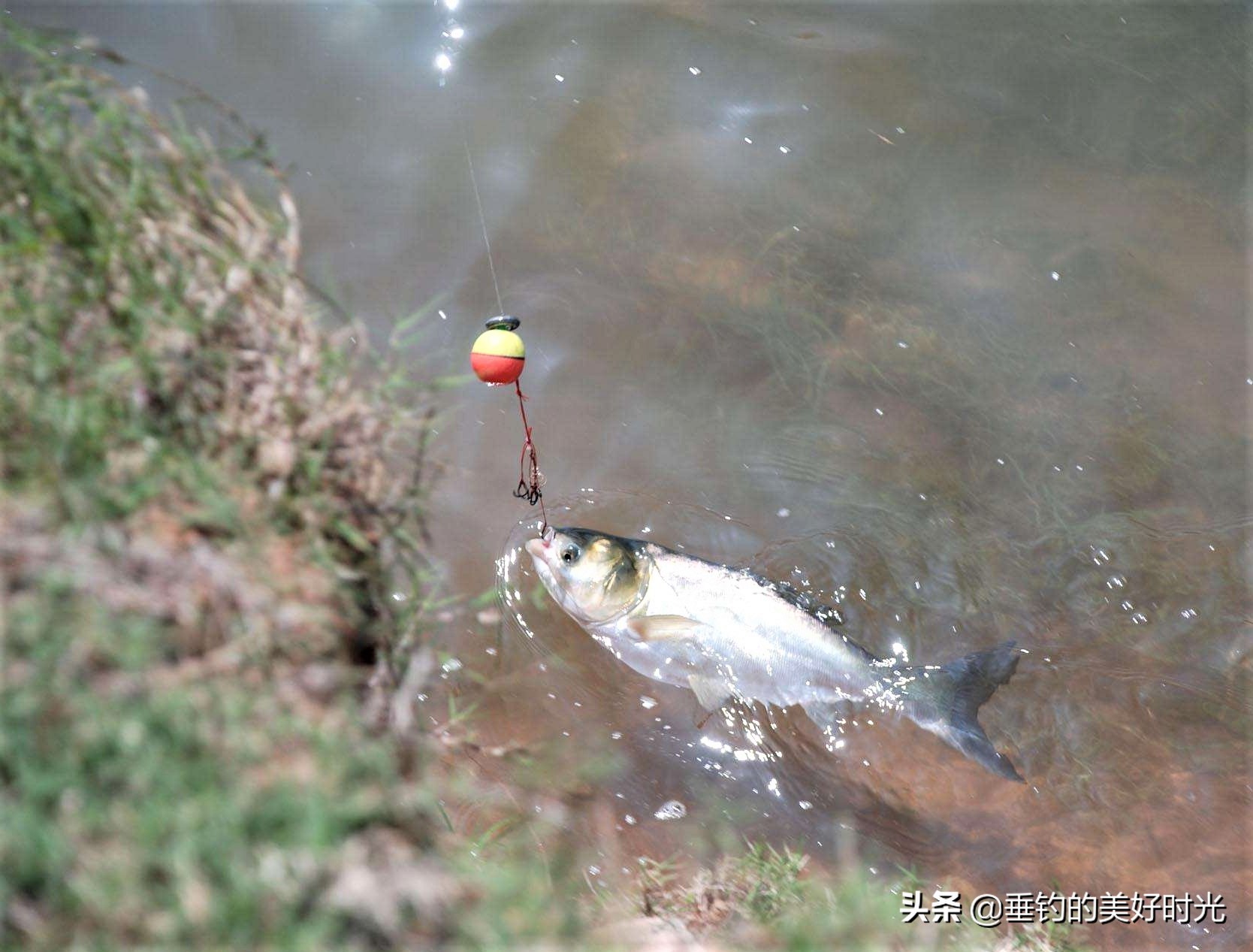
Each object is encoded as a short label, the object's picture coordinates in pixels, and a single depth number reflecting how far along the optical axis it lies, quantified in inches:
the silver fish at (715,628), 165.0
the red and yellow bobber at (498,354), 127.2
